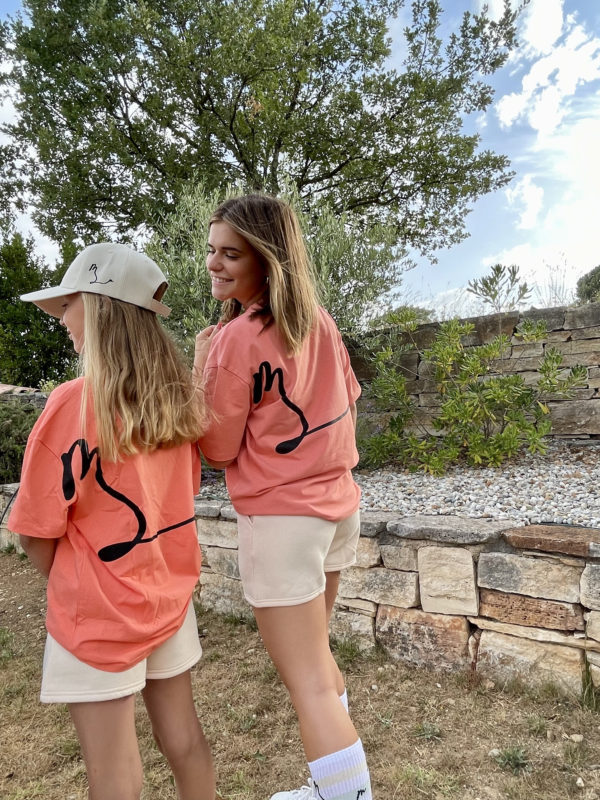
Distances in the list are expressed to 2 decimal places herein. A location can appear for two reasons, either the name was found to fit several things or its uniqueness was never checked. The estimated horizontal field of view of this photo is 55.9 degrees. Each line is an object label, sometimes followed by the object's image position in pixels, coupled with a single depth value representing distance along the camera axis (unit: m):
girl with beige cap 1.16
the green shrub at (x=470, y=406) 3.85
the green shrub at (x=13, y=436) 4.94
